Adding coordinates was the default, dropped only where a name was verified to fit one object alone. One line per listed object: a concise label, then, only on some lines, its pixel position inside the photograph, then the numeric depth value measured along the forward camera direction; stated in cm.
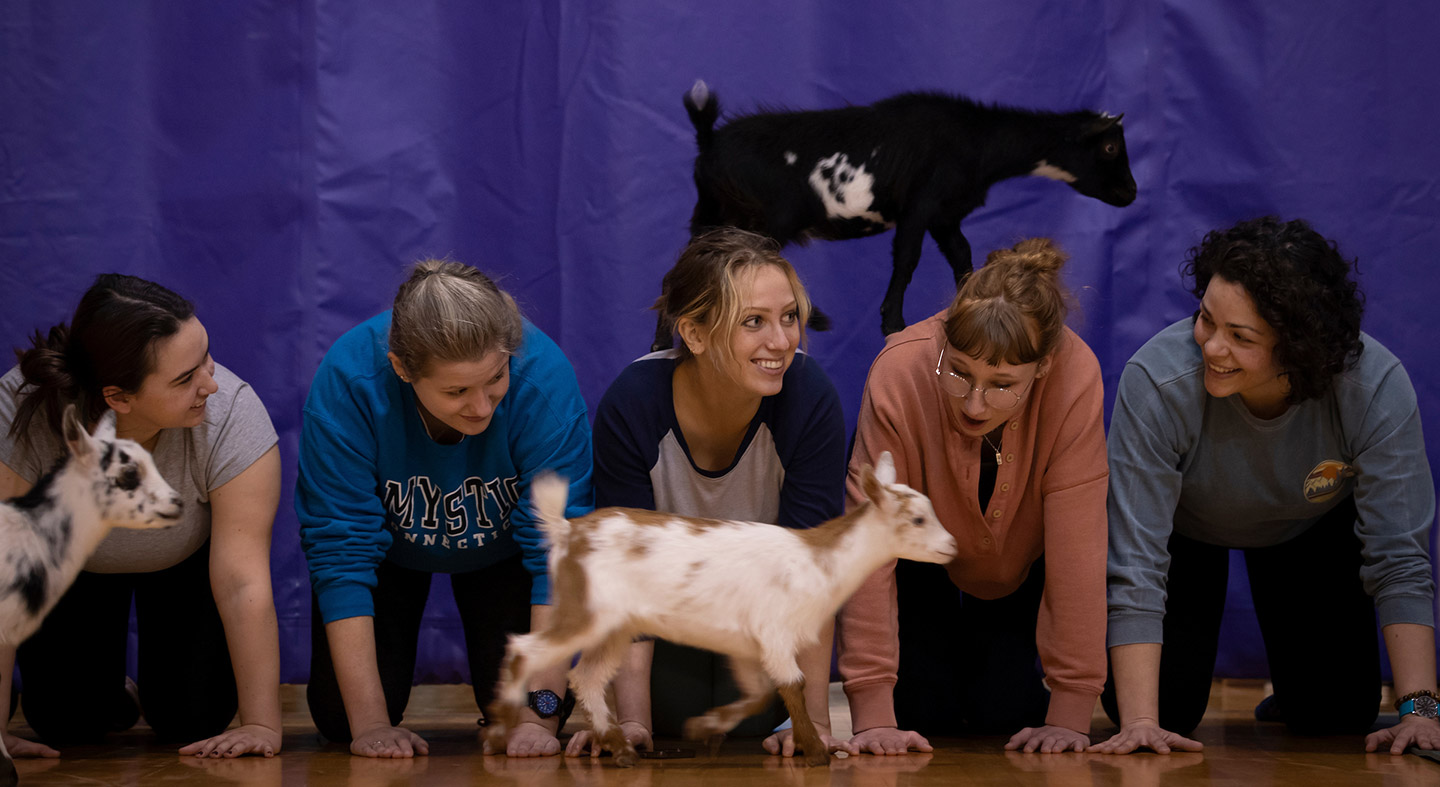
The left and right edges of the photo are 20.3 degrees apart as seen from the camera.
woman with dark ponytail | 535
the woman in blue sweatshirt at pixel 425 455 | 542
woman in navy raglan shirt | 545
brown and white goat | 528
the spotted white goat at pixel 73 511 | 520
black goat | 587
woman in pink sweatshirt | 542
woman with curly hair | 550
